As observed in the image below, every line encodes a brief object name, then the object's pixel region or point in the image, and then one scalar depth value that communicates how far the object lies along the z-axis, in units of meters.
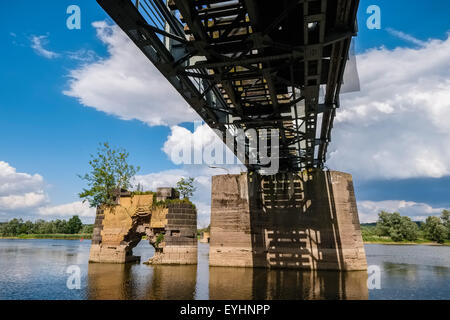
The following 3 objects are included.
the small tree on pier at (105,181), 27.06
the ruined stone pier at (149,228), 21.33
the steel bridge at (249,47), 7.12
